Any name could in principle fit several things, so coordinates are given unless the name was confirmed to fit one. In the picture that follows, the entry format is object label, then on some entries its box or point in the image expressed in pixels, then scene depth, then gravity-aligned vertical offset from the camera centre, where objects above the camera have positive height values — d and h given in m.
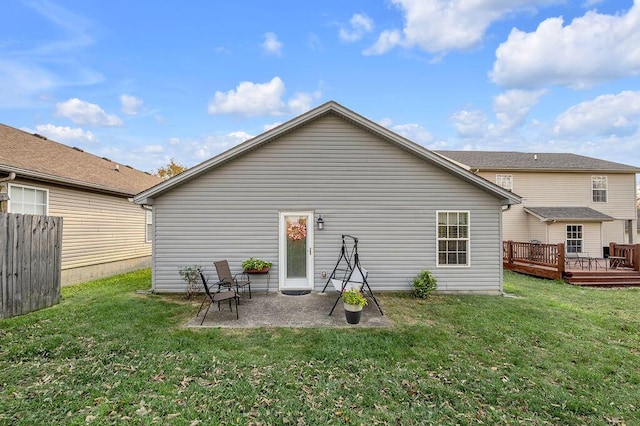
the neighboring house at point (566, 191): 16.73 +1.88
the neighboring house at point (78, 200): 7.96 +0.78
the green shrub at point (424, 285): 8.11 -1.67
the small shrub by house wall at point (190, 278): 8.18 -1.47
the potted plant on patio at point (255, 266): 8.16 -1.15
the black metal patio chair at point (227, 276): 7.32 -1.35
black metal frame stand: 8.20 -0.94
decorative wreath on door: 8.59 -0.19
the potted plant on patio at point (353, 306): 5.86 -1.62
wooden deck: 10.89 -1.73
